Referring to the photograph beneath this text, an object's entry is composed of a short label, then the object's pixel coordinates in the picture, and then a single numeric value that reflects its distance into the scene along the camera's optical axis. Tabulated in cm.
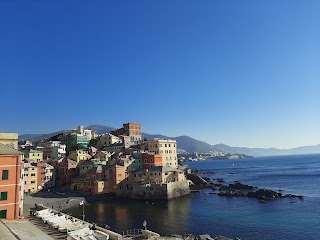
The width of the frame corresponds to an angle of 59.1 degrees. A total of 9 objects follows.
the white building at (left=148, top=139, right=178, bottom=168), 9275
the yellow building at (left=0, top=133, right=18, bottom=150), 6003
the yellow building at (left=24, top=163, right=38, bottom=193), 7619
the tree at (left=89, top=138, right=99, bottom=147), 12862
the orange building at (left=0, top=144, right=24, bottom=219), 3494
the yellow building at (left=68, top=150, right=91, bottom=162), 9639
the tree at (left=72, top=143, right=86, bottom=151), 11981
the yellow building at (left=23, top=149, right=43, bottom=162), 9441
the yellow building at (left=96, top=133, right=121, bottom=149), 12594
